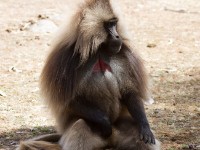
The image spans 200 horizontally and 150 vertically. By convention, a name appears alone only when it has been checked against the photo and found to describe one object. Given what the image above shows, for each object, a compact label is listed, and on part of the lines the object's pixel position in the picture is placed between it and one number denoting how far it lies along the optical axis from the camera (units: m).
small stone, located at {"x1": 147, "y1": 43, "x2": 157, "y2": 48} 20.04
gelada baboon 9.75
